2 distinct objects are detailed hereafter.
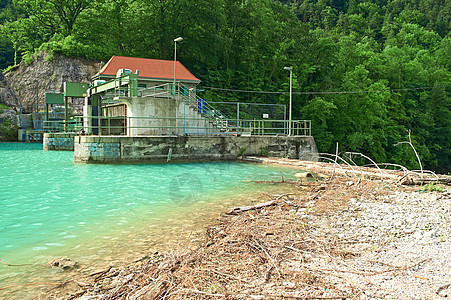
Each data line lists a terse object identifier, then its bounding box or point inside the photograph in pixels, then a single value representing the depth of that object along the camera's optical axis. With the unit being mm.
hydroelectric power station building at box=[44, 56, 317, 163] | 19516
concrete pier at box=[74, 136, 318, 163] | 19375
